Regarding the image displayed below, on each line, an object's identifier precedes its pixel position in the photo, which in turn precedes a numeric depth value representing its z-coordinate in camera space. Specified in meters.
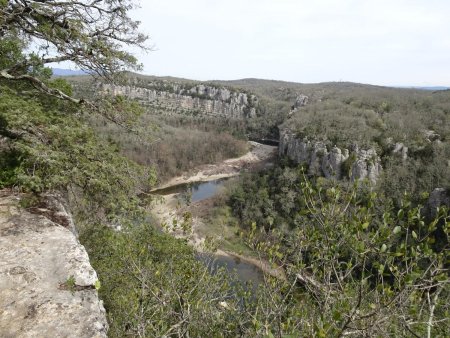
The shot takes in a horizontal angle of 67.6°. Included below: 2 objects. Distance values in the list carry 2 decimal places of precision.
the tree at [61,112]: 7.32
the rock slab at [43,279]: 4.75
